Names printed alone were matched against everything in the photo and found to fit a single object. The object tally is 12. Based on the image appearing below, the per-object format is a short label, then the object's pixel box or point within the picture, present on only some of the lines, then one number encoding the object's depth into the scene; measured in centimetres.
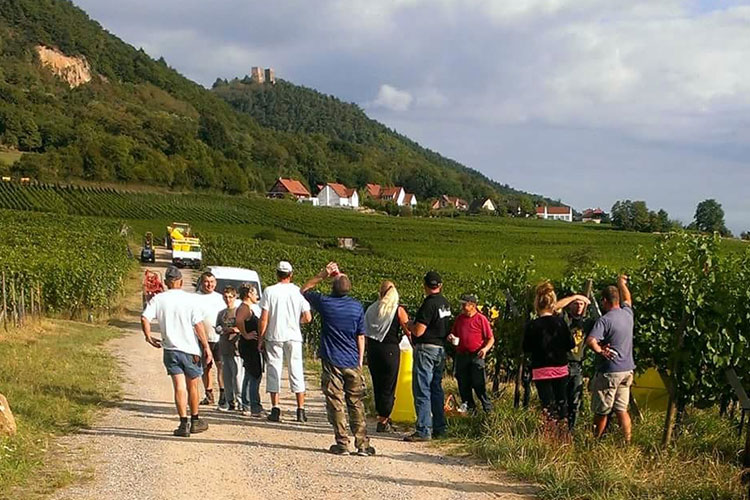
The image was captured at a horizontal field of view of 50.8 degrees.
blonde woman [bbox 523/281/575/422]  810
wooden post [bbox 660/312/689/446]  792
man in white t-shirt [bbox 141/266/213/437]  845
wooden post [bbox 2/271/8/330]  1848
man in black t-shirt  864
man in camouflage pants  793
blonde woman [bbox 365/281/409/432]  886
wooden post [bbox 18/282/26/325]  2009
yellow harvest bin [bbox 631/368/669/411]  970
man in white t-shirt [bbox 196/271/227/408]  1023
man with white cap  925
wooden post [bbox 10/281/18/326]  1960
